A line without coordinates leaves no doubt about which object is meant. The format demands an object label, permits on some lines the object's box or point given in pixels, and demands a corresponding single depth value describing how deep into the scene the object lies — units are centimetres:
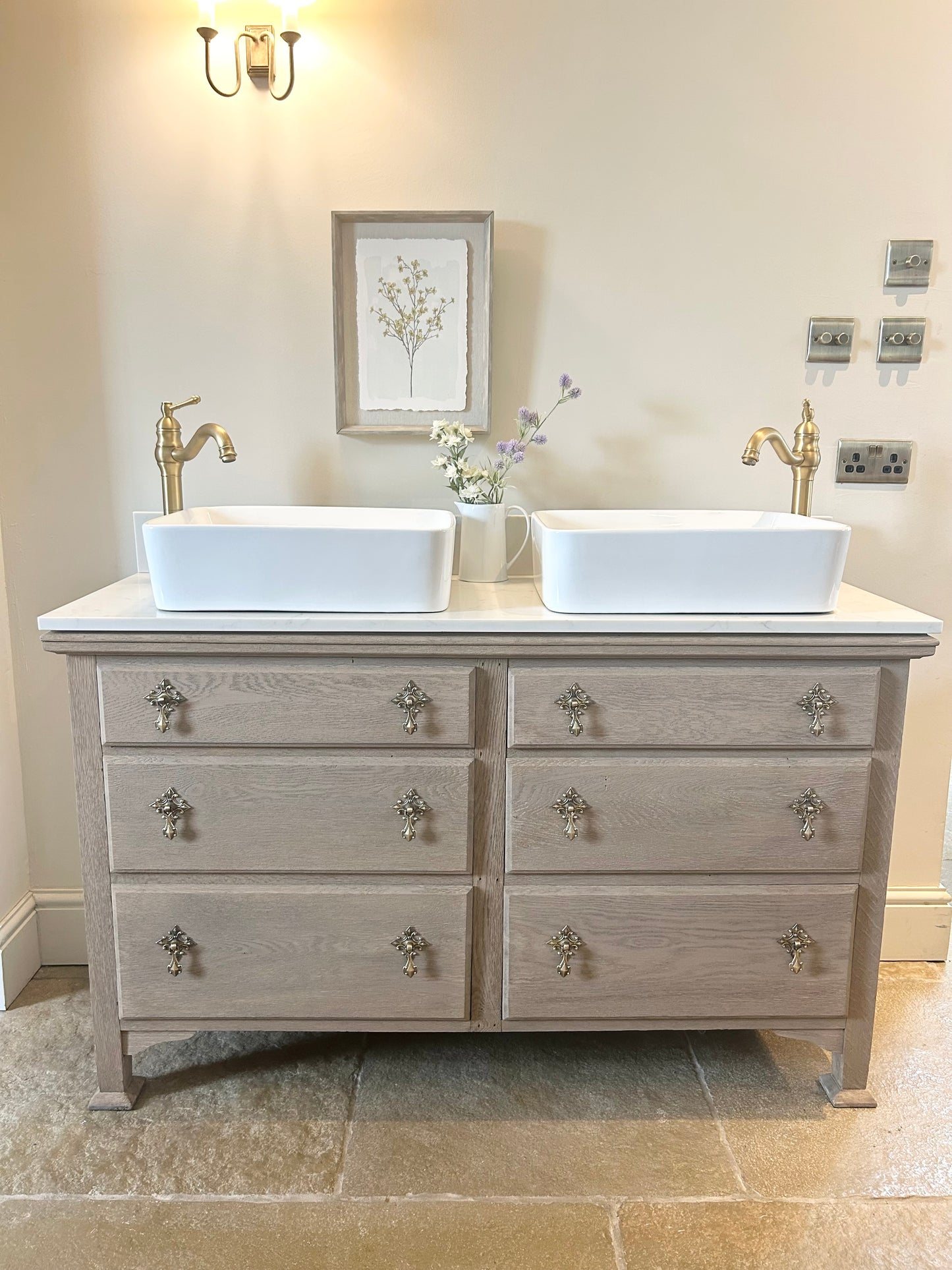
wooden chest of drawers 140
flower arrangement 169
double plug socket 184
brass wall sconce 160
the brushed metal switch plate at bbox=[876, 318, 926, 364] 180
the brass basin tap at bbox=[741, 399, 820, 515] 167
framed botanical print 176
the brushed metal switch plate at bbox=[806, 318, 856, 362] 179
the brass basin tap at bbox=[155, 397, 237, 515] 164
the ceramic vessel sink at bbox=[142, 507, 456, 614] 135
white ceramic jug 167
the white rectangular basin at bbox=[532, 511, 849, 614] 138
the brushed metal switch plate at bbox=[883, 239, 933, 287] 177
